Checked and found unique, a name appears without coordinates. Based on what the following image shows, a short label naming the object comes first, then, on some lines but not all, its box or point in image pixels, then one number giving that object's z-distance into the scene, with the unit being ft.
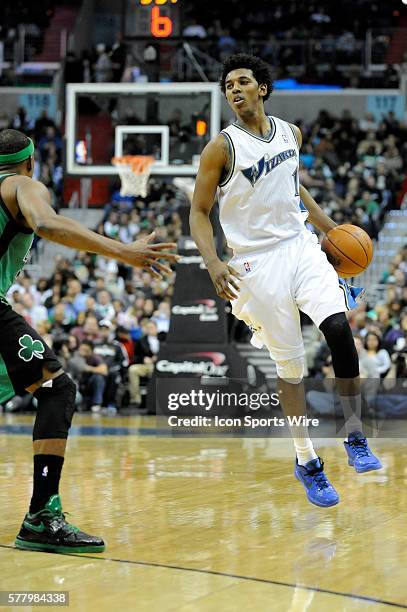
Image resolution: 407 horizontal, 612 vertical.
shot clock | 44.34
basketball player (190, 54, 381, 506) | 16.75
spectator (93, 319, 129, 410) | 42.60
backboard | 43.39
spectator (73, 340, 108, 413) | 42.09
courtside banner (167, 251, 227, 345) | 40.50
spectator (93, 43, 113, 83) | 59.71
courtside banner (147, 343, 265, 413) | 39.63
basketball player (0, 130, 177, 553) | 13.60
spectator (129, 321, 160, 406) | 43.37
